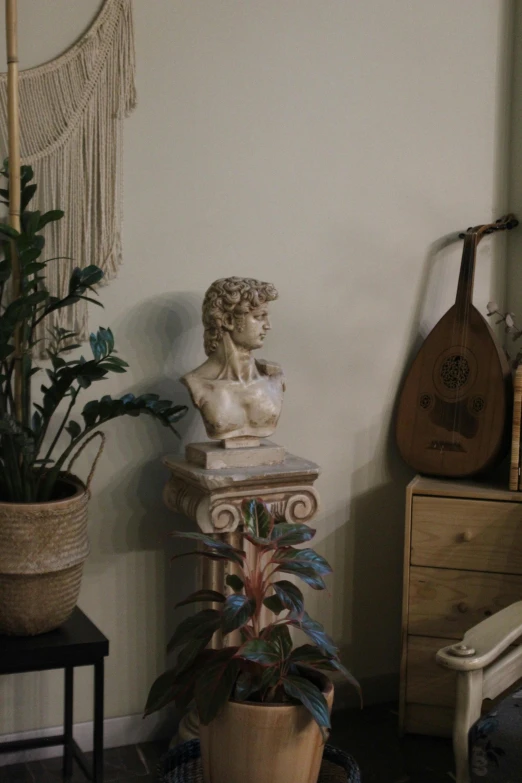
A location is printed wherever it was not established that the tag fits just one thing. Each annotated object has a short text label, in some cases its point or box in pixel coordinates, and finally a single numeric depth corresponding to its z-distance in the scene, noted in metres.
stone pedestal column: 2.28
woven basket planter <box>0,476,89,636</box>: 2.05
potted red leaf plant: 1.91
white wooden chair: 1.81
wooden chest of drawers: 2.63
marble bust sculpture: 2.35
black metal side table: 2.05
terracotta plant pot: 1.92
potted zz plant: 2.04
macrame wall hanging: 2.37
